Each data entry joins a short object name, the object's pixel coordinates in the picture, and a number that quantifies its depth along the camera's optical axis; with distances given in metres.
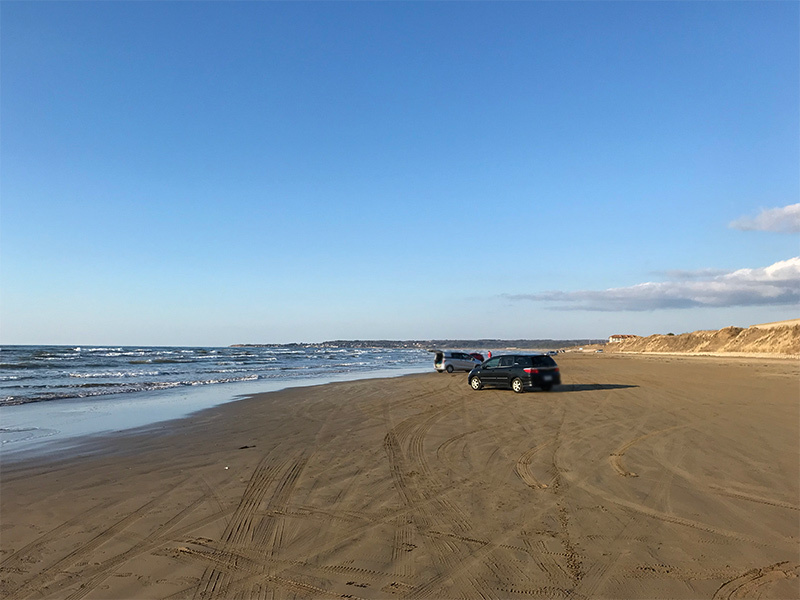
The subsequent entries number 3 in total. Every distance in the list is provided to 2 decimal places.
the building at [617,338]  169.06
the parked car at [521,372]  20.27
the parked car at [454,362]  35.16
